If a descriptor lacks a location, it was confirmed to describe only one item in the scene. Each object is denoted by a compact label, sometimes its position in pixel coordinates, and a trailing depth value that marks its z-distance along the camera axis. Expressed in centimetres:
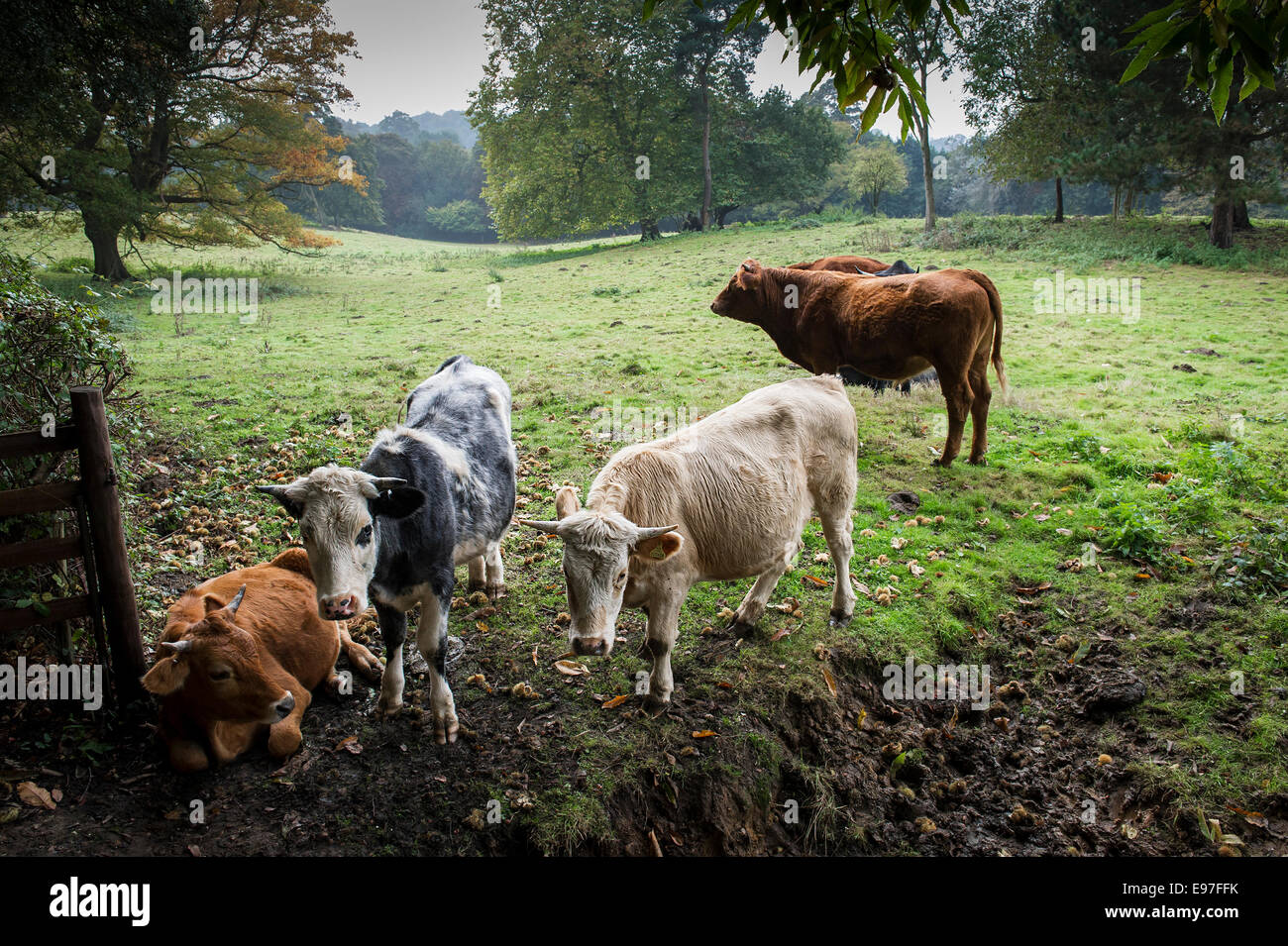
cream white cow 351
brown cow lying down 349
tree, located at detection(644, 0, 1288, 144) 225
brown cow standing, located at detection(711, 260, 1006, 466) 741
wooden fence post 368
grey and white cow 324
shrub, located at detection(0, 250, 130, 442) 395
